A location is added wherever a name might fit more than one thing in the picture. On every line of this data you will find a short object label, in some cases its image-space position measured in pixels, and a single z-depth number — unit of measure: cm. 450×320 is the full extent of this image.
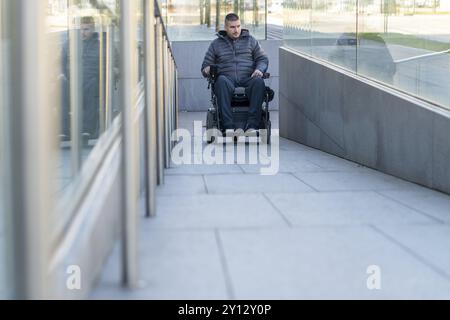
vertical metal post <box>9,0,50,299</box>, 165
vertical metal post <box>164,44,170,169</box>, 600
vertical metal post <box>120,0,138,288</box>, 265
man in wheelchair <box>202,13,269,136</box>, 858
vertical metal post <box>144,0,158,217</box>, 365
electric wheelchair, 870
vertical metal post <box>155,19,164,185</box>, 460
